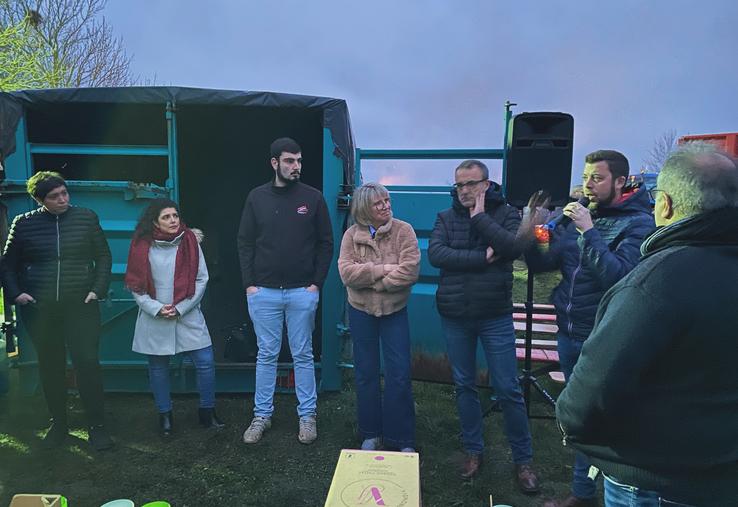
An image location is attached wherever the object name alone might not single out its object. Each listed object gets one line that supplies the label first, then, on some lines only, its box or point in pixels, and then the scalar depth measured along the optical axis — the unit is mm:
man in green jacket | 1147
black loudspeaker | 3449
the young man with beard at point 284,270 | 3389
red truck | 9203
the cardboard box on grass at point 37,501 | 1496
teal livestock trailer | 3693
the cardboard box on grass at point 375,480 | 1524
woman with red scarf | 3352
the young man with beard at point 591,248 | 2291
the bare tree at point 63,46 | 10586
